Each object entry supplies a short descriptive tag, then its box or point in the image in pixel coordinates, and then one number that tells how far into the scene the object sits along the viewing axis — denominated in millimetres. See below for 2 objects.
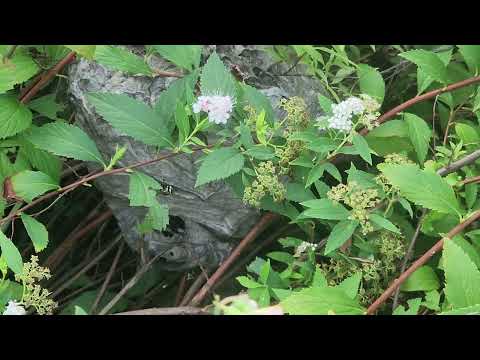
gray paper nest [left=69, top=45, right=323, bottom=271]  1436
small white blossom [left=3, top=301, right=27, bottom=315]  1045
